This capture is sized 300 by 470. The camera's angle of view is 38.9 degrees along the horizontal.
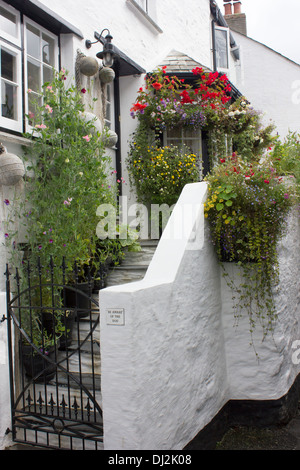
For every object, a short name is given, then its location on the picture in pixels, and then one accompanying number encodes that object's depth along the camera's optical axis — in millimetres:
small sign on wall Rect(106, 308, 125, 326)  3035
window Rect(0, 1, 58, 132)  4707
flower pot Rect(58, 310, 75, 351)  4395
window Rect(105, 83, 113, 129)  7523
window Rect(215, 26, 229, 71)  11758
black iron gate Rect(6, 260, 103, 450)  3539
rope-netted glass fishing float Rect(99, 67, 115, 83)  6459
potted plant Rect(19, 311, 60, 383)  4113
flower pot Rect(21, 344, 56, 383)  4113
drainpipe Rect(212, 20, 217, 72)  11297
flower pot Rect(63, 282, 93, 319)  4707
